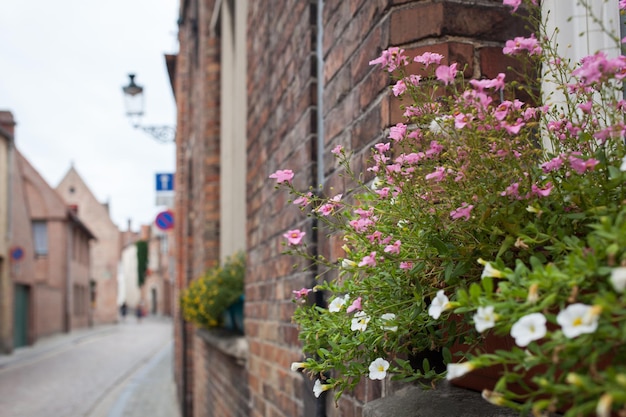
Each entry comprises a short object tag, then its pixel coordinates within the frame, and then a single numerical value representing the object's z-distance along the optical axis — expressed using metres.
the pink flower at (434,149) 1.24
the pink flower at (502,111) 1.10
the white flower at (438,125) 1.19
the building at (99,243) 52.38
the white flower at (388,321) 1.29
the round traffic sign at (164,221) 14.66
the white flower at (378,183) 1.40
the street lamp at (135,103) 15.91
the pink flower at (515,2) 1.14
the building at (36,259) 24.27
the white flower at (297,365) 1.41
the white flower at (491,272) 0.91
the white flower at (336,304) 1.42
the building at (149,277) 71.00
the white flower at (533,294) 0.80
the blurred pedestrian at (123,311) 64.88
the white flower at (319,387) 1.39
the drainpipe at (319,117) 2.44
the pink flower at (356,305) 1.34
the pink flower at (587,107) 1.16
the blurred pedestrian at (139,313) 57.97
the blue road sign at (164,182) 15.96
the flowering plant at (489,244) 0.78
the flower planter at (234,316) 4.89
